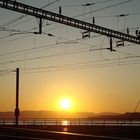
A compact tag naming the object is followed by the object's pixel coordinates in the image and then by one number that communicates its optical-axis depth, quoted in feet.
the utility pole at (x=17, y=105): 159.89
